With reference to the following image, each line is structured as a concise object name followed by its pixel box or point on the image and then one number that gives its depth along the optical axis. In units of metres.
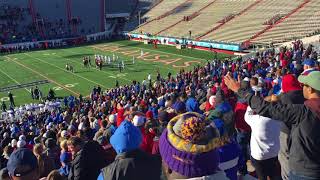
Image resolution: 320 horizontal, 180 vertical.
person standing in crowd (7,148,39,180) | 2.43
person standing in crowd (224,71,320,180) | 2.67
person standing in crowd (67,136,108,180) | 3.08
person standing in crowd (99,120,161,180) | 2.46
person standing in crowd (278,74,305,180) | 3.15
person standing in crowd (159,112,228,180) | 1.92
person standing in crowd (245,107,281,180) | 3.52
